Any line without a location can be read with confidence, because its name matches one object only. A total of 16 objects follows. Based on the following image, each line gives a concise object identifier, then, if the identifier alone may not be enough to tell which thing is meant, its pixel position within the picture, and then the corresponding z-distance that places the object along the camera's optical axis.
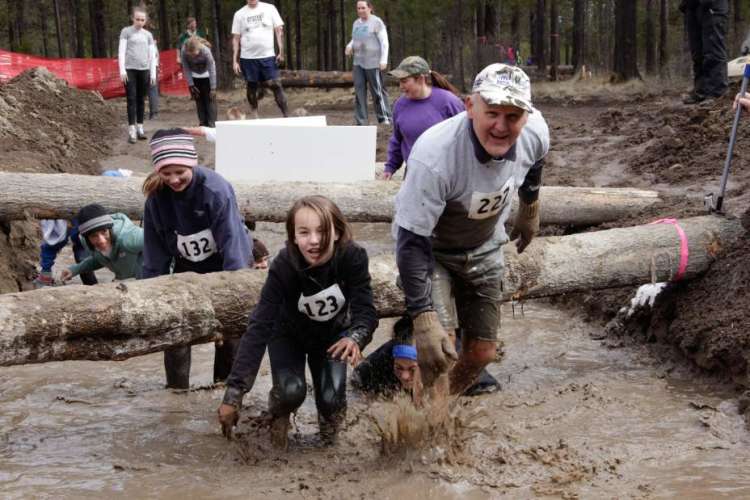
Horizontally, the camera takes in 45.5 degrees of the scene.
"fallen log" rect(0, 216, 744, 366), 4.51
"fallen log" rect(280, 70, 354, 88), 23.75
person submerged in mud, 5.18
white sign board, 9.13
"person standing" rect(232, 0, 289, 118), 13.58
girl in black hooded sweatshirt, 4.17
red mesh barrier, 24.75
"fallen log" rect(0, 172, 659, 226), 8.13
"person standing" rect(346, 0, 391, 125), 13.71
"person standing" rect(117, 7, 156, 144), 13.78
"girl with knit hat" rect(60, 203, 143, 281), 6.14
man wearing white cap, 3.76
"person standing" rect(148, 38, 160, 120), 16.49
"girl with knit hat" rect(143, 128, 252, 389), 4.77
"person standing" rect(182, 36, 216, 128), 14.05
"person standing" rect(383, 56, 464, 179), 6.80
